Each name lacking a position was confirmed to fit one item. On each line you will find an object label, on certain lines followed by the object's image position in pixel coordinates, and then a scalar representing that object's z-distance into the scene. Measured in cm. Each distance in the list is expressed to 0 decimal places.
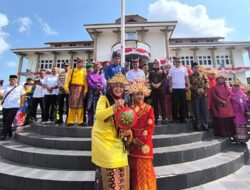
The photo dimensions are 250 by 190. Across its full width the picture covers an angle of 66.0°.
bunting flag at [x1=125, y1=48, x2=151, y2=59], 1824
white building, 2298
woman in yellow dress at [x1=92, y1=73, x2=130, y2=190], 221
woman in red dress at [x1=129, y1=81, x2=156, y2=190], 246
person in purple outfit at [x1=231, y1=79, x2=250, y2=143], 532
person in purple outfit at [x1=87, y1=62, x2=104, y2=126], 513
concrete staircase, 308
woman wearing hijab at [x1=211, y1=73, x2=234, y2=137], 535
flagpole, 723
